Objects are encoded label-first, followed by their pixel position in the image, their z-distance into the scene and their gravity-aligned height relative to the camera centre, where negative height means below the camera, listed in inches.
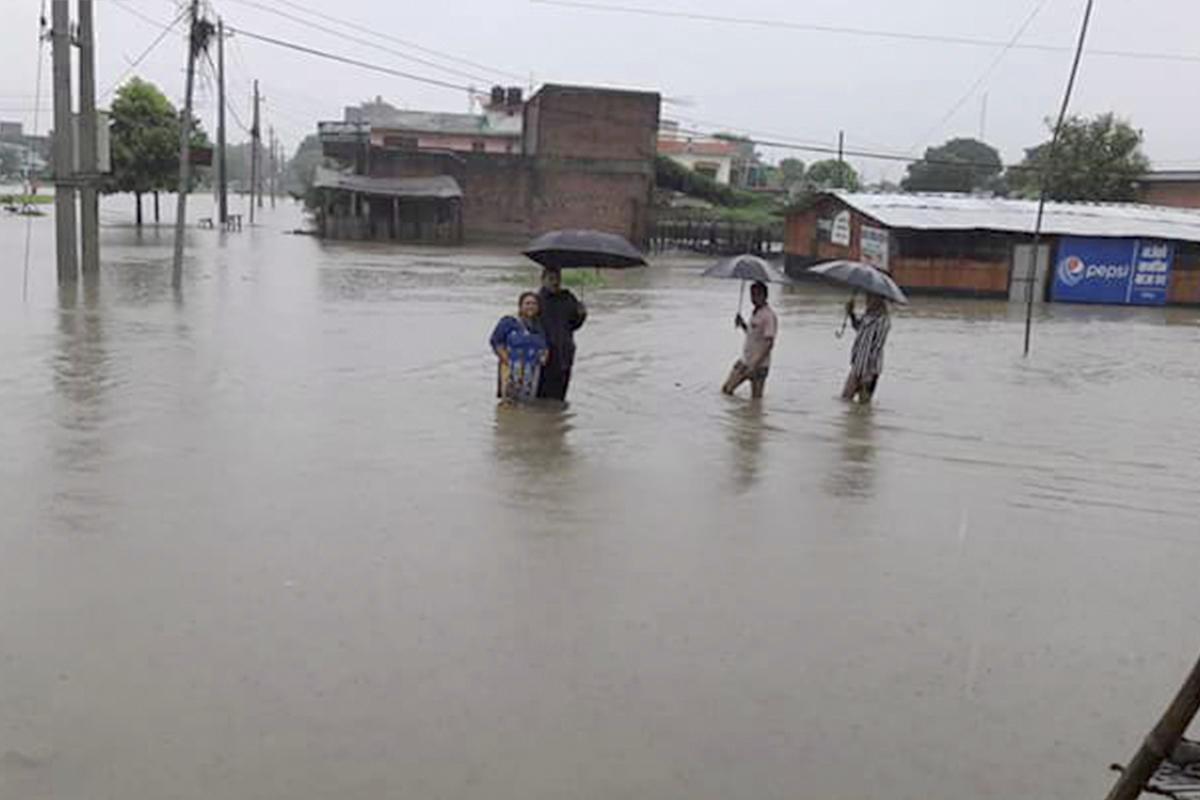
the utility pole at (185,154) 837.2 +32.1
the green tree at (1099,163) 1904.5 +150.0
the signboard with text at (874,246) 1278.3 -8.7
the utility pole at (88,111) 822.5 +56.4
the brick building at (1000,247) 1274.6 -0.6
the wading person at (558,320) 393.4 -34.8
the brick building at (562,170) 2046.0 +80.6
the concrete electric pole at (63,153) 783.7 +23.9
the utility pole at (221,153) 1989.4 +76.1
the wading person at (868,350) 456.4 -45.7
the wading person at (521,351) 385.7 -46.3
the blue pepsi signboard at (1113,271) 1295.5 -20.0
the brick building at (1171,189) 1838.1 +112.3
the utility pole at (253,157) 2913.6 +110.7
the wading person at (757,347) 448.5 -46.5
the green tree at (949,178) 2869.1 +166.9
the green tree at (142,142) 1825.8 +81.1
